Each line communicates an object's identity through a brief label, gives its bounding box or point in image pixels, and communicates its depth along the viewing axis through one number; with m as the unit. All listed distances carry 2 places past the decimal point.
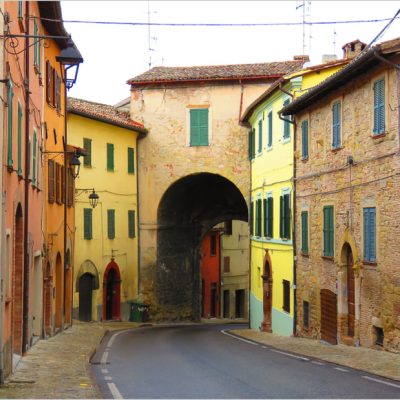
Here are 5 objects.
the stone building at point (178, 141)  40.12
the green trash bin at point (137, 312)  40.19
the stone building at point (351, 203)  18.66
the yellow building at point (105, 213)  35.59
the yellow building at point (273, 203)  28.80
